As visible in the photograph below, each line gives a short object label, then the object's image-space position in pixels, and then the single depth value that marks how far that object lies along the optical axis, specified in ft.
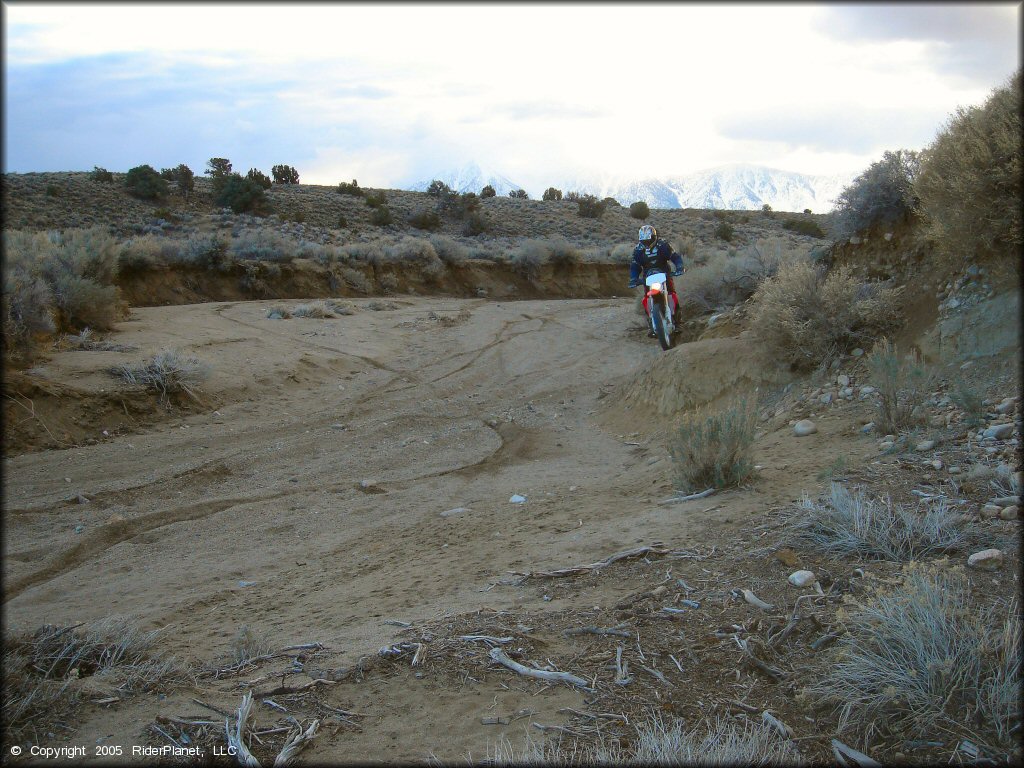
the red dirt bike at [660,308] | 37.27
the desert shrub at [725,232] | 138.00
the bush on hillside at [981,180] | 20.93
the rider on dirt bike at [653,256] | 38.22
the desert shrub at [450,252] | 82.99
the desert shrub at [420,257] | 79.30
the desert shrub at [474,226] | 128.16
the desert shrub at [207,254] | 65.72
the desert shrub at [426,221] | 125.18
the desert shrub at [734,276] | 40.65
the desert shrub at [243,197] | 120.61
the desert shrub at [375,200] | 134.92
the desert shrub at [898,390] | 19.24
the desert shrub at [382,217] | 123.80
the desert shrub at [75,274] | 39.70
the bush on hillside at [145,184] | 118.42
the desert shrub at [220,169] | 130.72
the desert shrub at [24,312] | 30.91
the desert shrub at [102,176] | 126.11
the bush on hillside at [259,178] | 136.41
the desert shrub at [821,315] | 26.23
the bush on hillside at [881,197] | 29.43
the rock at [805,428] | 22.56
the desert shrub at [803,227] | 145.59
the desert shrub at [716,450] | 18.39
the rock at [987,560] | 11.44
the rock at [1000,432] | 16.78
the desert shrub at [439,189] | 143.02
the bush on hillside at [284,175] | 157.28
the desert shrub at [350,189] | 150.81
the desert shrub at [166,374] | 32.19
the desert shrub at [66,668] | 9.26
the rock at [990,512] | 13.15
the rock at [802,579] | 12.14
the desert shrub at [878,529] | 12.39
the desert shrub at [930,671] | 8.31
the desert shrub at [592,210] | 155.22
